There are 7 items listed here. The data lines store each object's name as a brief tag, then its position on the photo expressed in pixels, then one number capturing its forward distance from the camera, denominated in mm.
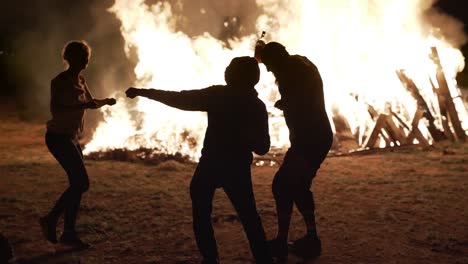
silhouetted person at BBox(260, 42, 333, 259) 4441
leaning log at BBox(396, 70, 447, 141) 11031
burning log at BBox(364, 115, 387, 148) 10531
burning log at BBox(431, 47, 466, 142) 10961
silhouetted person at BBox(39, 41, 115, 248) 4488
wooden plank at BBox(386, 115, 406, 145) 10625
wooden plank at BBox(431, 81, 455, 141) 10984
